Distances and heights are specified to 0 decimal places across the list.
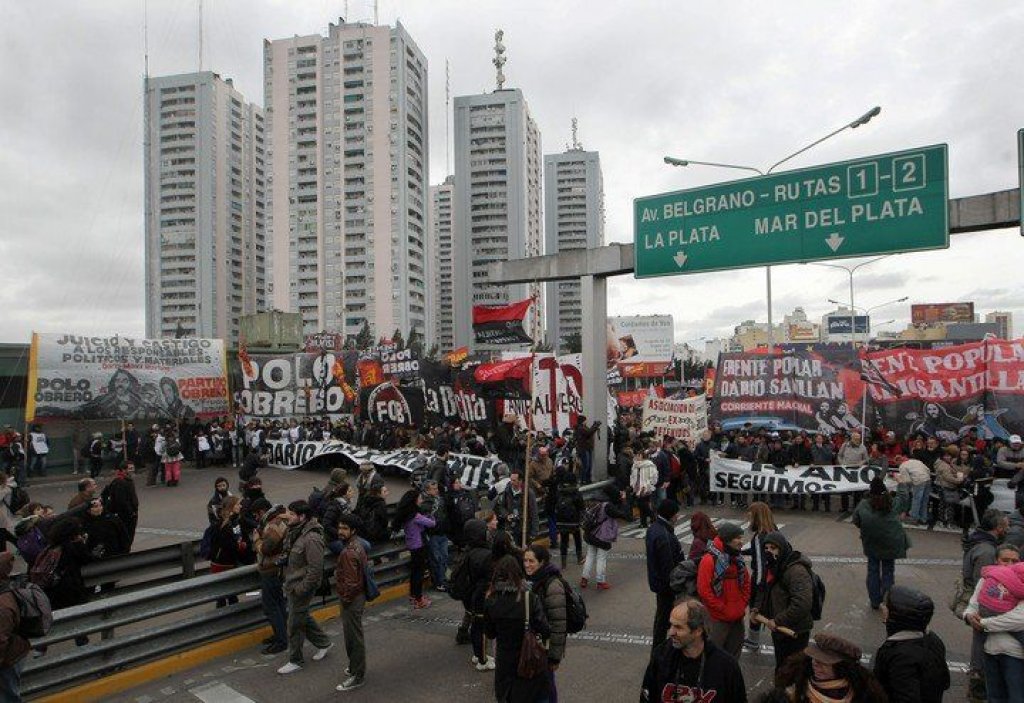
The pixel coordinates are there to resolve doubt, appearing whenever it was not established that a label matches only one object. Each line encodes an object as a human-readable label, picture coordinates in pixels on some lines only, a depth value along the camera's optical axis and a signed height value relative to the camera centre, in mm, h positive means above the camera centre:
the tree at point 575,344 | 91381 +3004
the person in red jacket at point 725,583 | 5598 -1817
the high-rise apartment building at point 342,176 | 95938 +27572
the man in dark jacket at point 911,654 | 3840 -1692
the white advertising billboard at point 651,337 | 62844 +2510
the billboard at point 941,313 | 123438 +8171
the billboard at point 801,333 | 131000 +5391
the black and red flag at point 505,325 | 15758 +984
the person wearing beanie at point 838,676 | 3268 -1521
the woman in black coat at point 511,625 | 4770 -1843
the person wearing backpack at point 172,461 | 20750 -2637
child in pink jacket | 4895 -1686
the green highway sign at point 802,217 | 11688 +2708
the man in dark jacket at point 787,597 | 5426 -1908
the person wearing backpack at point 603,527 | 9055 -2146
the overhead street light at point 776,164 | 17750 +6147
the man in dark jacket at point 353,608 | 6453 -2245
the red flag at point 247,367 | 26234 +216
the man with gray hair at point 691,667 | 3604 -1639
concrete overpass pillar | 16078 +288
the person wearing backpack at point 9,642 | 5168 -2025
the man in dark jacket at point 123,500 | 10930 -2000
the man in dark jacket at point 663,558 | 6734 -1917
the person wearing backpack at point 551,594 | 4914 -1666
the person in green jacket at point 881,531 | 7797 -1951
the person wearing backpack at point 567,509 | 10594 -2215
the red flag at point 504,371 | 19562 -98
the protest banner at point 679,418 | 17094 -1393
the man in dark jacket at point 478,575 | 6102 -1884
